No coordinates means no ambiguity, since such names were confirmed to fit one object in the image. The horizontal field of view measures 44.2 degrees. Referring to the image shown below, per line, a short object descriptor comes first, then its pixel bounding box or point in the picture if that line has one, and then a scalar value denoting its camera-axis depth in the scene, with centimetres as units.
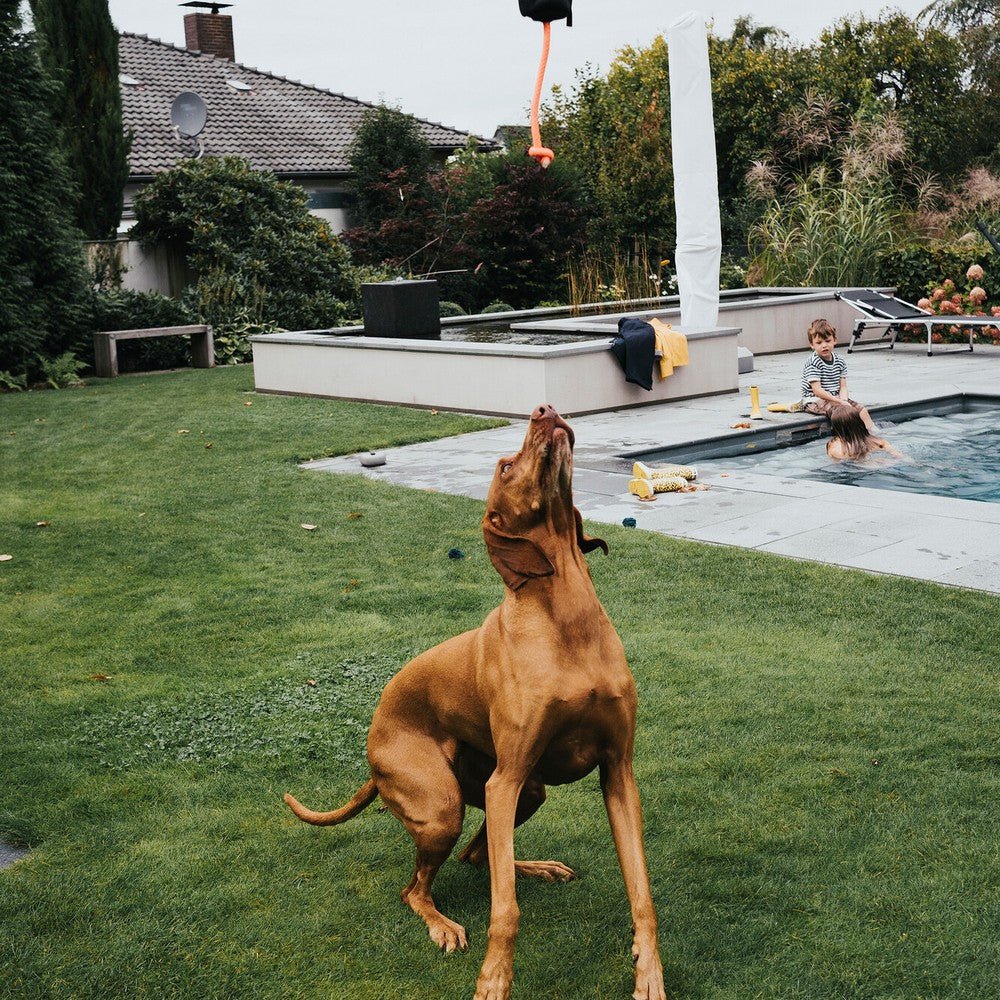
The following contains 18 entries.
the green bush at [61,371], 1803
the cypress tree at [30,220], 1791
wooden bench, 1892
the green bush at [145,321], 1980
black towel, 1345
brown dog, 280
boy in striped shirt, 1130
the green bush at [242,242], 2122
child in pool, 1061
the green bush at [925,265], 1983
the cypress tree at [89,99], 2114
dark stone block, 1590
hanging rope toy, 583
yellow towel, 1386
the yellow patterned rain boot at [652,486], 880
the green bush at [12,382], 1773
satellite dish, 2339
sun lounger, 1741
